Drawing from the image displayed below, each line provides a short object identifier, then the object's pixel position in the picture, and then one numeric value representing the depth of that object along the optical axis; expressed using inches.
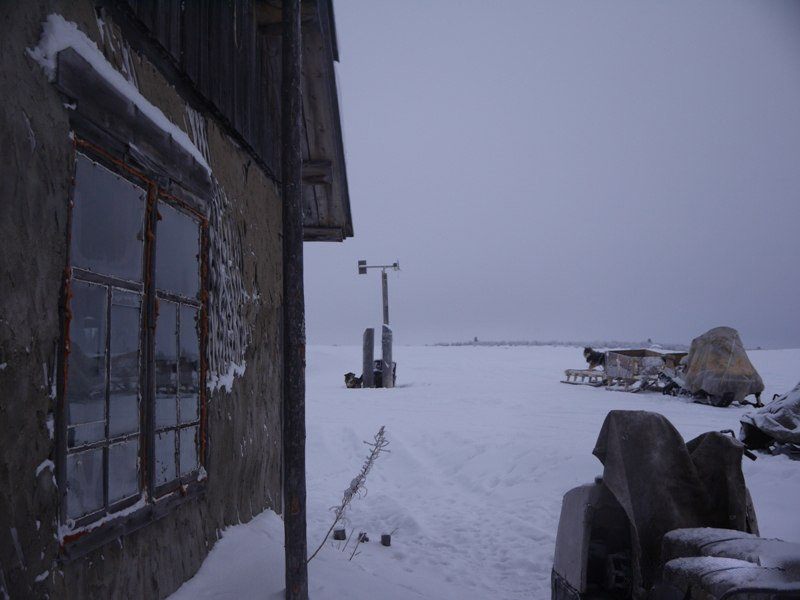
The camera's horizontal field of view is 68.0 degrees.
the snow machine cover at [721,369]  643.5
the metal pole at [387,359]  770.8
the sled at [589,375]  837.0
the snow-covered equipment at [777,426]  335.9
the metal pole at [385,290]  850.1
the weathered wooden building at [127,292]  85.0
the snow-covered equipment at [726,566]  76.2
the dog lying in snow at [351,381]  786.8
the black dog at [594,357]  957.2
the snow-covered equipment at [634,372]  753.6
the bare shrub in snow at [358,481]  187.1
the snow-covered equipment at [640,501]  125.9
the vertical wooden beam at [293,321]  131.6
